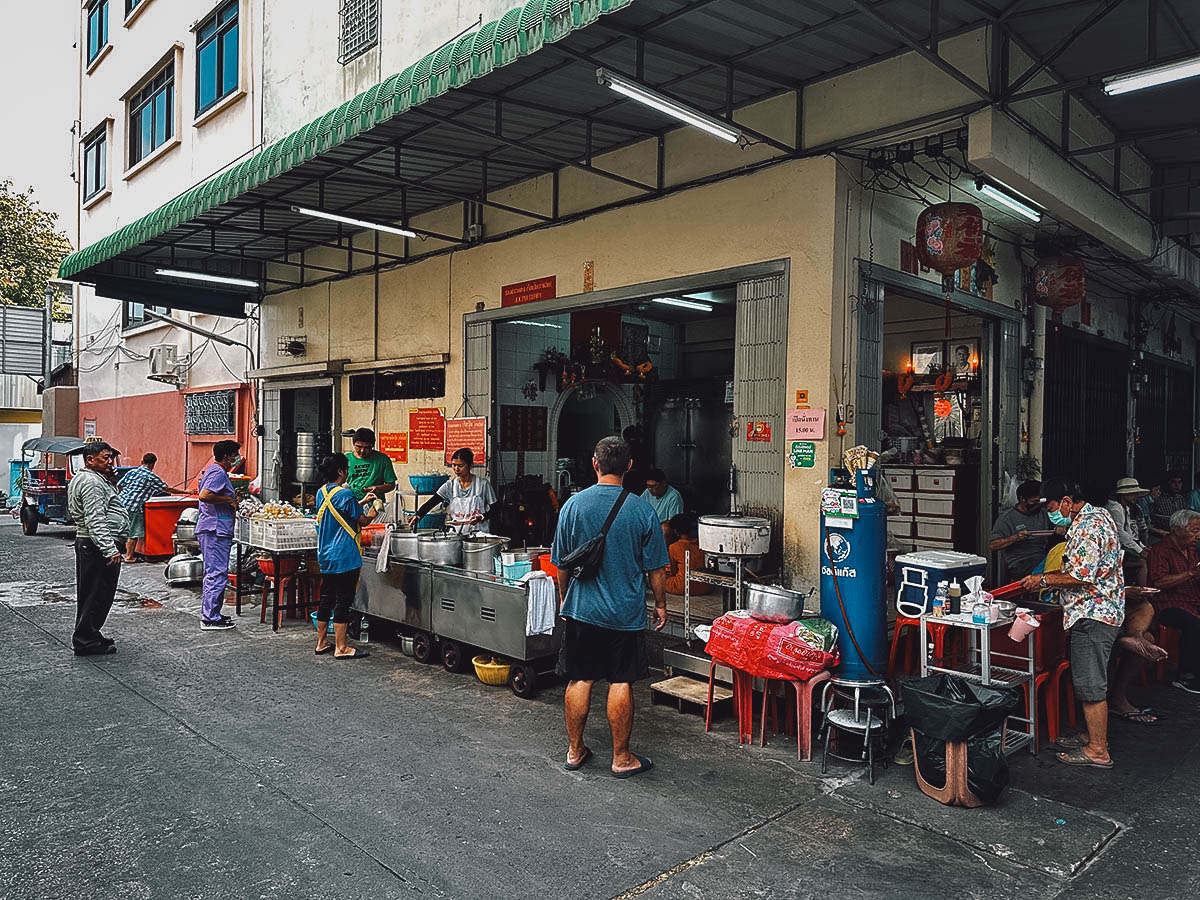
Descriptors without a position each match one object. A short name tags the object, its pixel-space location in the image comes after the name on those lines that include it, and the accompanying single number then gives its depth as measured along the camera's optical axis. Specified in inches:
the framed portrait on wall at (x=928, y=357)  415.2
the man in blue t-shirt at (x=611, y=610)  200.5
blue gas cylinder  222.1
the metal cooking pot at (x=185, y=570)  445.4
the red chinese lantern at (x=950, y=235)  270.1
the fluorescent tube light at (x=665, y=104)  216.2
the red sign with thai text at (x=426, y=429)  424.8
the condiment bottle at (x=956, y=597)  224.8
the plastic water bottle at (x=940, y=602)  214.8
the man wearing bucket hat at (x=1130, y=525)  312.5
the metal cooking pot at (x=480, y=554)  289.4
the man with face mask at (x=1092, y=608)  210.4
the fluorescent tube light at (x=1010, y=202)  305.7
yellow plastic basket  273.0
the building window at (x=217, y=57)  581.0
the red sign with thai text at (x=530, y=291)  367.6
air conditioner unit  639.8
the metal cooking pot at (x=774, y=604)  231.1
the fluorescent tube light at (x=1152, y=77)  203.5
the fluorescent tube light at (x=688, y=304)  452.4
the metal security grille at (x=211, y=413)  584.1
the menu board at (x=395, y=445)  448.9
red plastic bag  214.2
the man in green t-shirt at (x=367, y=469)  365.1
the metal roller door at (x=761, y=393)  283.1
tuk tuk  668.7
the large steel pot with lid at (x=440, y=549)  302.0
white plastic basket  339.3
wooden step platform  241.1
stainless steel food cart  263.1
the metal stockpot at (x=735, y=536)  256.4
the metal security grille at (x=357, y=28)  478.3
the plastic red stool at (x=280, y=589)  346.6
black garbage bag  180.2
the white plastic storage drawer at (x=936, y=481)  377.7
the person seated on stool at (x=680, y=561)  355.3
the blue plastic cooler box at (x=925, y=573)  237.9
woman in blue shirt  301.3
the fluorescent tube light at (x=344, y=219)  351.9
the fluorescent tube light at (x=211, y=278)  491.3
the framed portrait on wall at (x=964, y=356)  402.6
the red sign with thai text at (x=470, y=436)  401.7
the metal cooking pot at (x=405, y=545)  309.0
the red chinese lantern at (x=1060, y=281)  348.2
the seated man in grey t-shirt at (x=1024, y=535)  307.3
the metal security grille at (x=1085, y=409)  426.6
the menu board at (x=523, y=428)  413.4
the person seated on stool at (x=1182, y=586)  266.7
